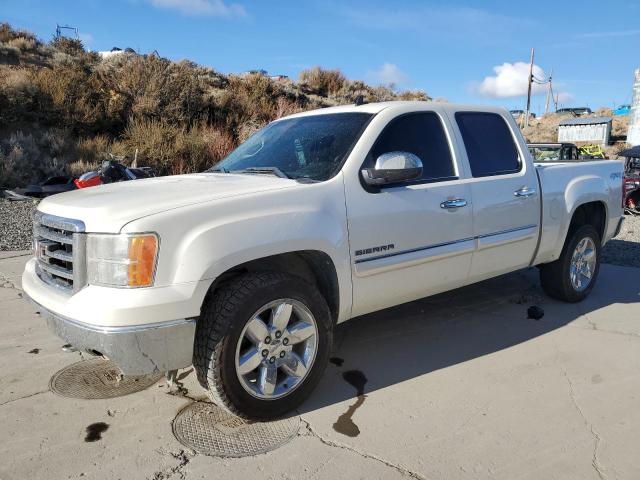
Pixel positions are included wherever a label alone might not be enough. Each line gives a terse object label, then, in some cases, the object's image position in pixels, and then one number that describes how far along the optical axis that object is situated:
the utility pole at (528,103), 41.76
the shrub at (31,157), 12.55
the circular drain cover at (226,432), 2.86
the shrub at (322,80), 27.02
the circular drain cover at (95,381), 3.48
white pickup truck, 2.69
